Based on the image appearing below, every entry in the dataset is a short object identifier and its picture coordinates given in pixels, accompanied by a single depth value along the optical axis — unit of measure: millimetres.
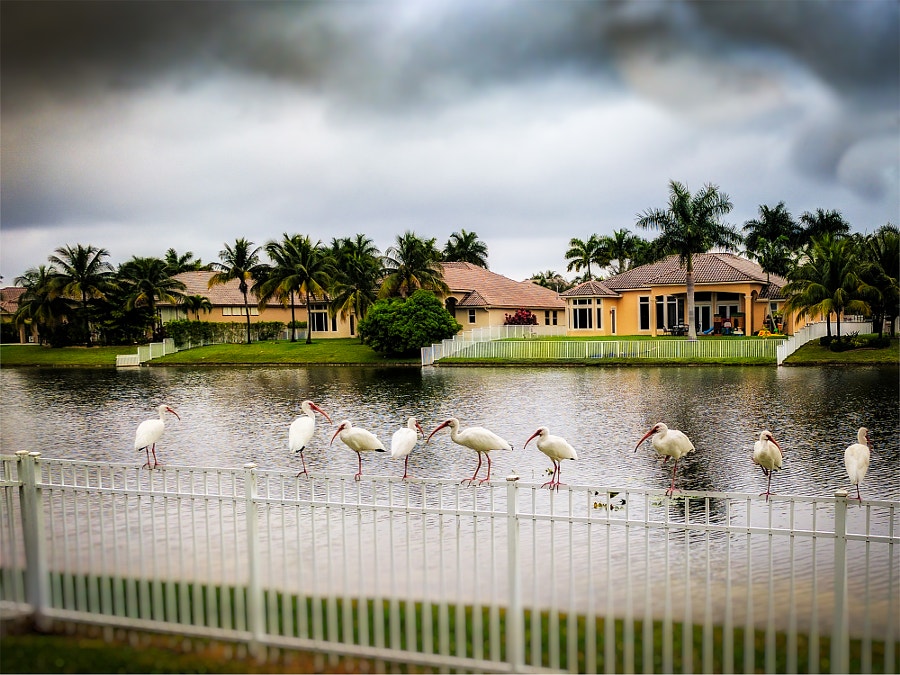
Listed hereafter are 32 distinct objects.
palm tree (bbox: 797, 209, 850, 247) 72500
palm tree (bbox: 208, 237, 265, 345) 59562
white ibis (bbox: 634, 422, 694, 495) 9250
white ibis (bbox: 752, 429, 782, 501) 9211
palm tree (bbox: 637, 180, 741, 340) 45688
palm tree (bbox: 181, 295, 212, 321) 63919
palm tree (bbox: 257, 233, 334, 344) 57156
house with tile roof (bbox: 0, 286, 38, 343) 69575
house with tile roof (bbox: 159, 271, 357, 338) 65250
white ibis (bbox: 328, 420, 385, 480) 9938
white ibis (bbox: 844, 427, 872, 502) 8344
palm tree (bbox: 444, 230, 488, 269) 79750
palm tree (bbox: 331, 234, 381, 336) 54250
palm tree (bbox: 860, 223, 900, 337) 40250
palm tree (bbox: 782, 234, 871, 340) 39219
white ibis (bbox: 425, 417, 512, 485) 9188
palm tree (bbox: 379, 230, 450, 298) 52344
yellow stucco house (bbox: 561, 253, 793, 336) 51812
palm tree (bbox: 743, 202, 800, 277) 72562
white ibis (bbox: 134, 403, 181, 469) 11344
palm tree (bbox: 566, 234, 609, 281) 76625
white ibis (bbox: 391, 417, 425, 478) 9492
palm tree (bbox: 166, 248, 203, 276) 86562
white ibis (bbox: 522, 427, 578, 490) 9048
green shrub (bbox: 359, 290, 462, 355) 45031
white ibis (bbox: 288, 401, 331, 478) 11102
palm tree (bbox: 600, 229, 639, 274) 75875
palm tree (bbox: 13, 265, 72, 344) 61938
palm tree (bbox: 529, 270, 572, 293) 92625
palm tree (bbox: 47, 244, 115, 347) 61844
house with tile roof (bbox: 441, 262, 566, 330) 58594
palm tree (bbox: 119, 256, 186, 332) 60875
